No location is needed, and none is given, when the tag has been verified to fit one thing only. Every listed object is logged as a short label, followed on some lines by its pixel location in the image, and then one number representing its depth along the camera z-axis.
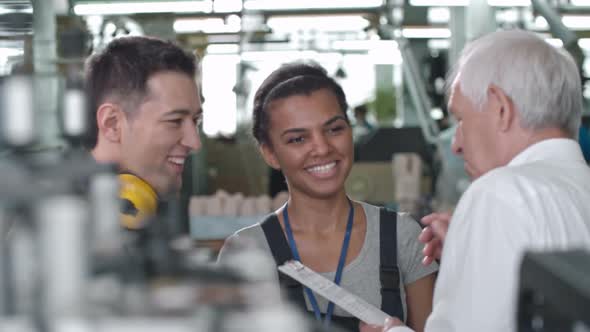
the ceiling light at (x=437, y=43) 14.34
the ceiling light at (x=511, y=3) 8.13
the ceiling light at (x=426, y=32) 12.70
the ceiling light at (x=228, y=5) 8.81
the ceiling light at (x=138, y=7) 8.48
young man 1.38
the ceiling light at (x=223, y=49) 14.61
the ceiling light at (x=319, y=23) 10.88
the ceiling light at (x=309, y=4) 9.32
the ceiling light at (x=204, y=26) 10.45
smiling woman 1.87
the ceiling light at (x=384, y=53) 14.09
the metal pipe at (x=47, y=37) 6.92
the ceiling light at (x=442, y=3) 8.71
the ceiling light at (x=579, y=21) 10.52
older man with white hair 1.26
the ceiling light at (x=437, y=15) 11.15
